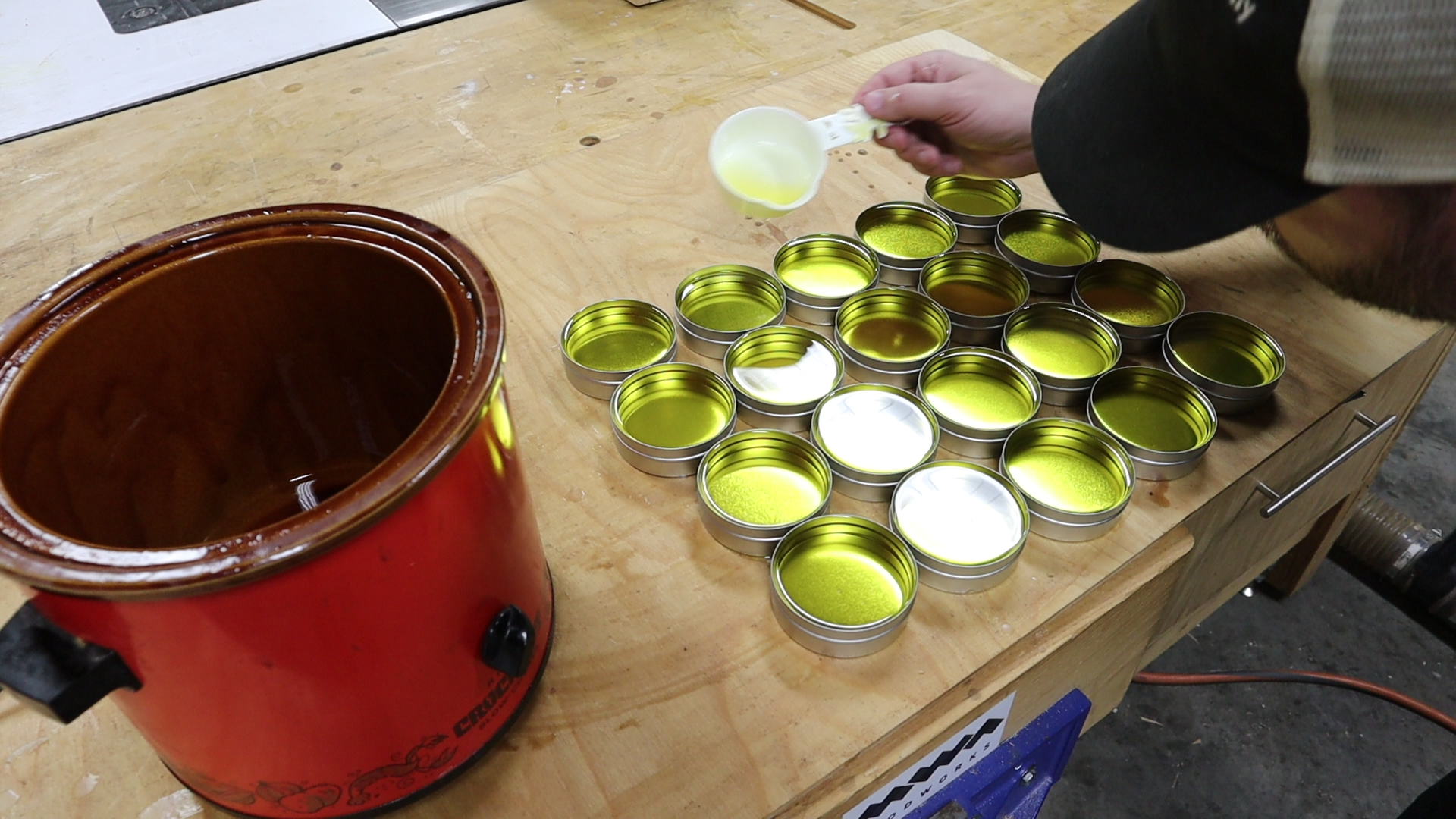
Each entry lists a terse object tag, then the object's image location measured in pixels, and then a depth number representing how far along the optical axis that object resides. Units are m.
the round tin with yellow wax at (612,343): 0.96
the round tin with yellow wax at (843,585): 0.74
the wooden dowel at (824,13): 1.77
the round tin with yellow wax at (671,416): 0.88
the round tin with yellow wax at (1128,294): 1.07
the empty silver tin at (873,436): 0.87
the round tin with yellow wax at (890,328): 1.01
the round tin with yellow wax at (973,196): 1.22
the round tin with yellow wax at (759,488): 0.82
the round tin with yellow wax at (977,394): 0.92
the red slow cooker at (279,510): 0.47
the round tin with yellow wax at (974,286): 1.08
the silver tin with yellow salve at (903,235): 1.12
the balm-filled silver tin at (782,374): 0.93
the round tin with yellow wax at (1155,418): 0.89
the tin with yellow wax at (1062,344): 1.00
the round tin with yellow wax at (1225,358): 0.95
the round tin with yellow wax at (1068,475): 0.84
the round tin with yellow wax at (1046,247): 1.10
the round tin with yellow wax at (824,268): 1.08
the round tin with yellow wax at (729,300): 1.04
